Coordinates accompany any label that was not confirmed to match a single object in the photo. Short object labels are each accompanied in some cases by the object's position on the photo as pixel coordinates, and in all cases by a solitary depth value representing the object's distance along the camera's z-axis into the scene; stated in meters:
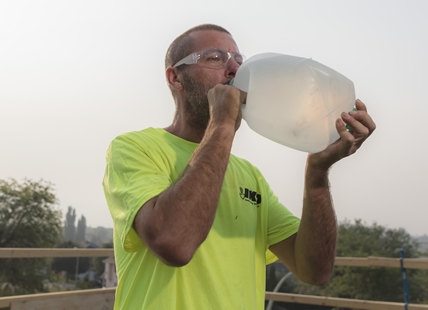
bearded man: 1.27
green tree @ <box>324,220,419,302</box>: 38.00
